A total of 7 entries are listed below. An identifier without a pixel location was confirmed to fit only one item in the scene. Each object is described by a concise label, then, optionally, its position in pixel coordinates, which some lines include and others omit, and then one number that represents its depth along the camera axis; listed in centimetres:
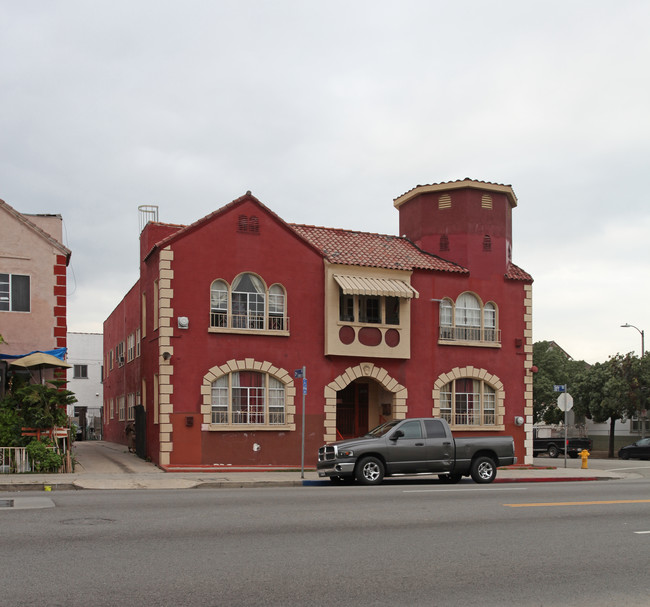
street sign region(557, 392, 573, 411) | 2853
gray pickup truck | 1945
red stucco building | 2505
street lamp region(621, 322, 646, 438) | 4481
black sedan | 4062
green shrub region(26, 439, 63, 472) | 2058
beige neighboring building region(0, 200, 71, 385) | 2327
